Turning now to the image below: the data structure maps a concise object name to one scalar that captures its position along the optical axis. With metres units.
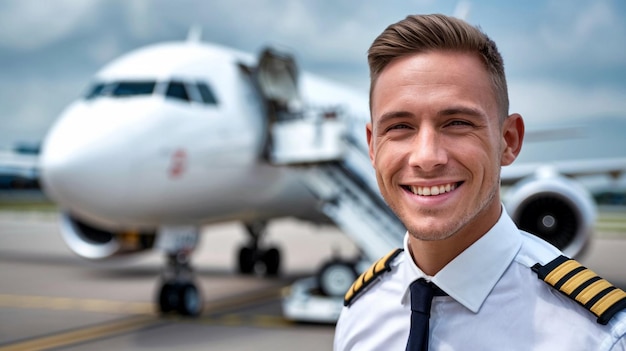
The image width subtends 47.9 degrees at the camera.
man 1.17
